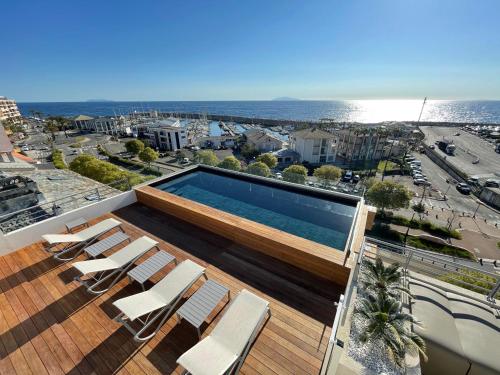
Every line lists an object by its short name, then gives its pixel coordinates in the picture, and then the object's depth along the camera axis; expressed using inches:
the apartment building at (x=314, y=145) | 1420.6
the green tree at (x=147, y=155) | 1211.9
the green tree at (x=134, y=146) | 1424.7
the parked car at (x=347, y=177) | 1165.5
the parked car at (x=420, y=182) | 1171.8
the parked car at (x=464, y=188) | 1125.1
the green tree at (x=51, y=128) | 2010.3
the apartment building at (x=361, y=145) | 1529.3
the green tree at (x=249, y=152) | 1564.6
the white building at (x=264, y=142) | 1634.7
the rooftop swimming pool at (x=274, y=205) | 216.5
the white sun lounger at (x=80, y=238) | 164.2
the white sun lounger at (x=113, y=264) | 134.1
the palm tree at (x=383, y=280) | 182.7
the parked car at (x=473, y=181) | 1172.2
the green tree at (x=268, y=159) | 1124.5
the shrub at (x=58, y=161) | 989.4
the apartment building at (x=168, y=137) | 1752.0
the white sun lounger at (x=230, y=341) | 86.6
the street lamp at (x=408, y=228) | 728.5
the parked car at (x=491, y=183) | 1112.2
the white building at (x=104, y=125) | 2443.4
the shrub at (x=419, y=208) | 852.3
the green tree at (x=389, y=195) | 752.3
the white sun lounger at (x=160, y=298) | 105.2
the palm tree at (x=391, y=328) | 149.4
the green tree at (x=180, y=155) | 1478.2
